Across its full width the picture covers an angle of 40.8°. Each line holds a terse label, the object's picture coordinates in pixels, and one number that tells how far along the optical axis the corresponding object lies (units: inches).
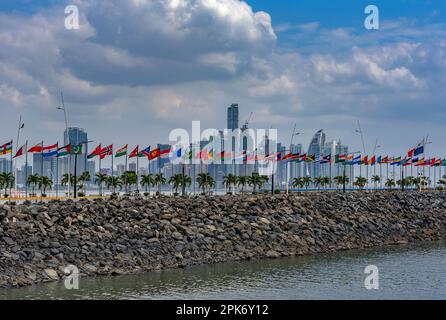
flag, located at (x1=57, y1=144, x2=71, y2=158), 3136.3
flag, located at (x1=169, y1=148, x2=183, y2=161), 3620.1
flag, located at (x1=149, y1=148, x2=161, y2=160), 3604.8
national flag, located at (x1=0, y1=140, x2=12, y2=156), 2888.8
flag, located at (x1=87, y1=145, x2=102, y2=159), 3491.6
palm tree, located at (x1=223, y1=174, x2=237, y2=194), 6038.4
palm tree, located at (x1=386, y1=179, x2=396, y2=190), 7567.9
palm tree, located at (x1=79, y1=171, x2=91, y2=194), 5738.7
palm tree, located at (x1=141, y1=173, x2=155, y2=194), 6008.4
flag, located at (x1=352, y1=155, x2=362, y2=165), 4832.7
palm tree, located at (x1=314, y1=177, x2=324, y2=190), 7248.5
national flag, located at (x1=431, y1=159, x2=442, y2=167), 5735.7
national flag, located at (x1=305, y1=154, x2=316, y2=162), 4471.0
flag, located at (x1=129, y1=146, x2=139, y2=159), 3677.7
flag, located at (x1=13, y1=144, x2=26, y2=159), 3083.2
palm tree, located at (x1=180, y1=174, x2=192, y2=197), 6169.3
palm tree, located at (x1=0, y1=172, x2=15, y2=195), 5039.4
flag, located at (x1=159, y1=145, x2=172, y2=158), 3697.3
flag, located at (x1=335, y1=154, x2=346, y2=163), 4646.2
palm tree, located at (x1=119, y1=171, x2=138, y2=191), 5750.5
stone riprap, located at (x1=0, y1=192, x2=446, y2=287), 1817.2
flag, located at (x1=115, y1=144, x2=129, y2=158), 3649.1
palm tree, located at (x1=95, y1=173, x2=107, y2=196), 5265.8
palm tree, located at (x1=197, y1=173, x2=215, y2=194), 5653.1
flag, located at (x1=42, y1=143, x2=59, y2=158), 3125.0
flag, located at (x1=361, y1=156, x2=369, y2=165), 5103.3
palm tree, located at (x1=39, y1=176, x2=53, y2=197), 5190.0
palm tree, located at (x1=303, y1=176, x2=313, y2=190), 7160.4
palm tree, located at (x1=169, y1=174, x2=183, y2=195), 5890.8
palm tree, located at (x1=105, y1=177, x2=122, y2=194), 5956.7
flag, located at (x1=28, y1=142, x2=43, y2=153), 3161.9
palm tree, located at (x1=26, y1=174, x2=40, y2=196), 5380.4
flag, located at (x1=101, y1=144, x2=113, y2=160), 3535.9
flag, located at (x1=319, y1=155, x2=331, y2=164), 4689.5
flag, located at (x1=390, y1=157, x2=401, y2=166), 5329.7
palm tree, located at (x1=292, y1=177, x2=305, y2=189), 7249.0
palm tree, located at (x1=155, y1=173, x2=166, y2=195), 6215.6
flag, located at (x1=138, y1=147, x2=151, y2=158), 3587.6
